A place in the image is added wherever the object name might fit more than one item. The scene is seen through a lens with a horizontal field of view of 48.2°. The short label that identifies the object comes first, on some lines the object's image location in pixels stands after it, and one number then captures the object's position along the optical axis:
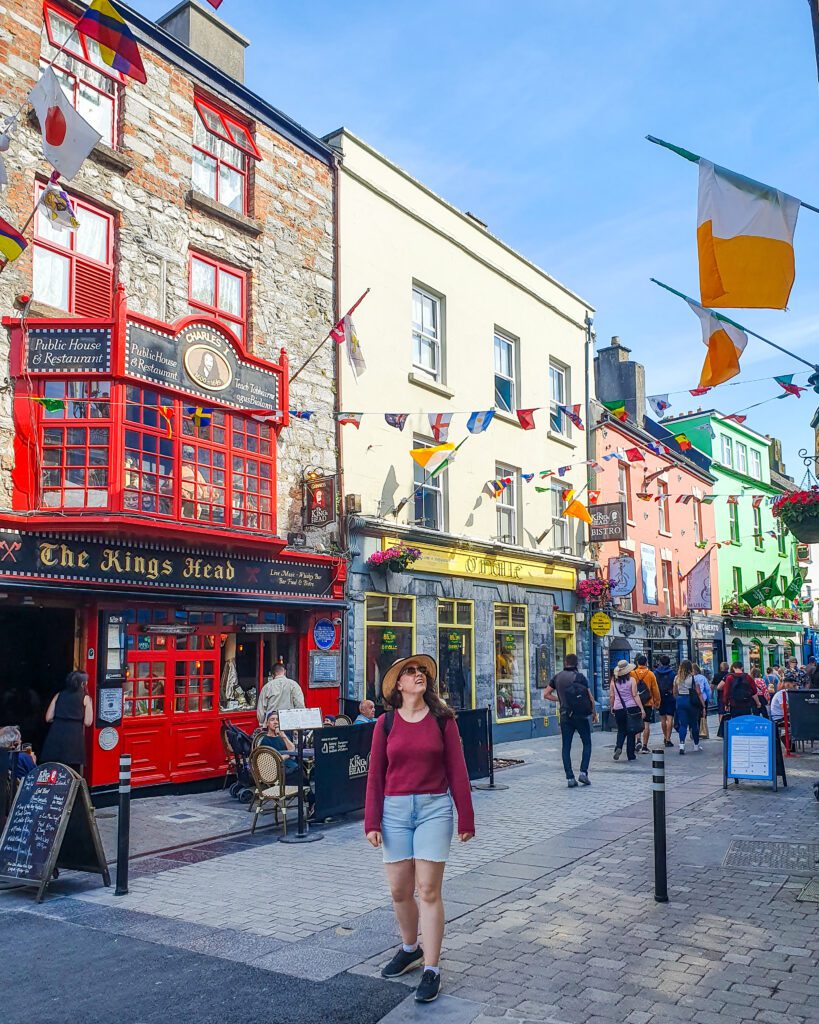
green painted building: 36.09
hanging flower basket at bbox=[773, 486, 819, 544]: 10.27
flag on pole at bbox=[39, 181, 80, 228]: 9.95
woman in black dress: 10.09
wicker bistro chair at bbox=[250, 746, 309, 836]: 9.98
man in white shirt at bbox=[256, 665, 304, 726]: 12.93
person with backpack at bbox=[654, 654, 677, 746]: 16.94
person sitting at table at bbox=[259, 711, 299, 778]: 10.78
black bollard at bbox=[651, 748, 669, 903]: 6.72
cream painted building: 16.92
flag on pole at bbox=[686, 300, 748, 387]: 9.48
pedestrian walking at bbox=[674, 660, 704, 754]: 17.06
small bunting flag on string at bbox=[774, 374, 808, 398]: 13.37
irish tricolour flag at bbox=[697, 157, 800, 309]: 7.61
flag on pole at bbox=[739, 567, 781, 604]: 36.03
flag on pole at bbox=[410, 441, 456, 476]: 16.14
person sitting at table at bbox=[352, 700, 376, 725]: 12.62
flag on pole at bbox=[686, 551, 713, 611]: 29.44
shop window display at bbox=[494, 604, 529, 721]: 20.22
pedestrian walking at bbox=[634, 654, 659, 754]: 16.27
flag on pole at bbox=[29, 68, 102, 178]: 8.43
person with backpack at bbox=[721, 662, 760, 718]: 14.55
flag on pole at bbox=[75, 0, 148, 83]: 8.14
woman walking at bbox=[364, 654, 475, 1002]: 5.05
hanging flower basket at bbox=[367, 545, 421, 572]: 16.12
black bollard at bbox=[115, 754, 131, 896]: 7.34
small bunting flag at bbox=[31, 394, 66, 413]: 11.29
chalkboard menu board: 7.33
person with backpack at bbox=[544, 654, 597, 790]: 12.54
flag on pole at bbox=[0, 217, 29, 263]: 9.01
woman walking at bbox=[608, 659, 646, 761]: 15.44
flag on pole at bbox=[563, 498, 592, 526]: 21.33
